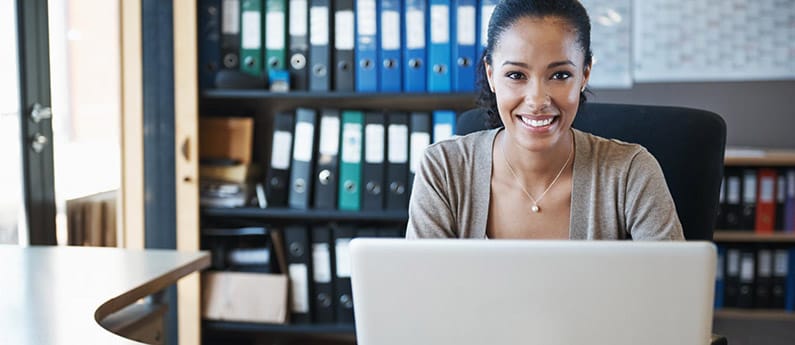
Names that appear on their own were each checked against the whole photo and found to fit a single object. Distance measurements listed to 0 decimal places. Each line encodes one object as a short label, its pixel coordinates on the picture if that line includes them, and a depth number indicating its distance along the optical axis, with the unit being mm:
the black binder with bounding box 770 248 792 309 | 2732
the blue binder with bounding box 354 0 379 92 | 2730
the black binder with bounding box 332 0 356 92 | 2750
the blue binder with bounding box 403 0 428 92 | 2705
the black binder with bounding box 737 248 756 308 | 2730
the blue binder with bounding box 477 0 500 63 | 2674
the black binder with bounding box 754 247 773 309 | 2730
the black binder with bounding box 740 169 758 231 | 2705
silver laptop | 745
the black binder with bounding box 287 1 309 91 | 2775
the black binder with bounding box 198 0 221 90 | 2812
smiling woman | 1348
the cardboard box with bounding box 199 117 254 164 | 2891
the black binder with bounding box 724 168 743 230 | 2715
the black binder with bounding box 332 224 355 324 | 2824
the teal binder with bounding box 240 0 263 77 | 2795
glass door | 2375
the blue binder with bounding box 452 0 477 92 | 2680
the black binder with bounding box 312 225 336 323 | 2844
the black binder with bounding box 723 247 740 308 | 2738
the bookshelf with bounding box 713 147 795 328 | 2637
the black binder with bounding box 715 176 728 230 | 2725
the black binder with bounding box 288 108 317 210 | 2791
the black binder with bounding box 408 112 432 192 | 2732
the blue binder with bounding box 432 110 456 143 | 2729
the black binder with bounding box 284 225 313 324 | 2848
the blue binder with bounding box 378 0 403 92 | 2719
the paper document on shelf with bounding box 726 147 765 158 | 2633
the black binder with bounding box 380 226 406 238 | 2830
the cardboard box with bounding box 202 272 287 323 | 2840
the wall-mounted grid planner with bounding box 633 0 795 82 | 2898
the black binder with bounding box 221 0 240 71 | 2812
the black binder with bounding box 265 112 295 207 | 2822
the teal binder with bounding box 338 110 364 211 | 2771
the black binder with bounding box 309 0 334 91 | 2752
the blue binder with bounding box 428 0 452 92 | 2689
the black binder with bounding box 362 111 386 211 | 2760
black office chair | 1463
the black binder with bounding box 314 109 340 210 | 2783
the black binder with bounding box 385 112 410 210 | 2754
